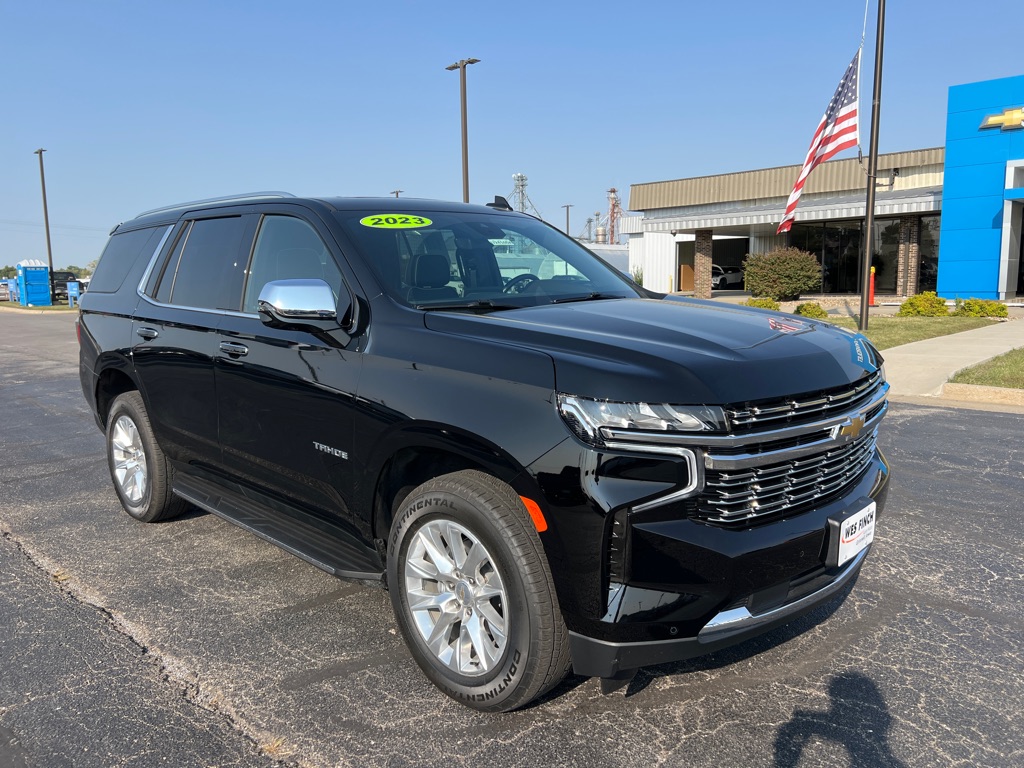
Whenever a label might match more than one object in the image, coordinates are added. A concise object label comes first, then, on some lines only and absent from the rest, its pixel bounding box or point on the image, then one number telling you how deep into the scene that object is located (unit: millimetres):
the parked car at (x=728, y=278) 38250
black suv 2484
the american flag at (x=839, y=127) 15367
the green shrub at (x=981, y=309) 19370
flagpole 15234
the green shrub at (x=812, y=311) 18266
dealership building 23562
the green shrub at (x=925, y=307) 20500
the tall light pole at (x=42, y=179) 44531
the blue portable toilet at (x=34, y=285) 41188
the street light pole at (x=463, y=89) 22047
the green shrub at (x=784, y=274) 25609
